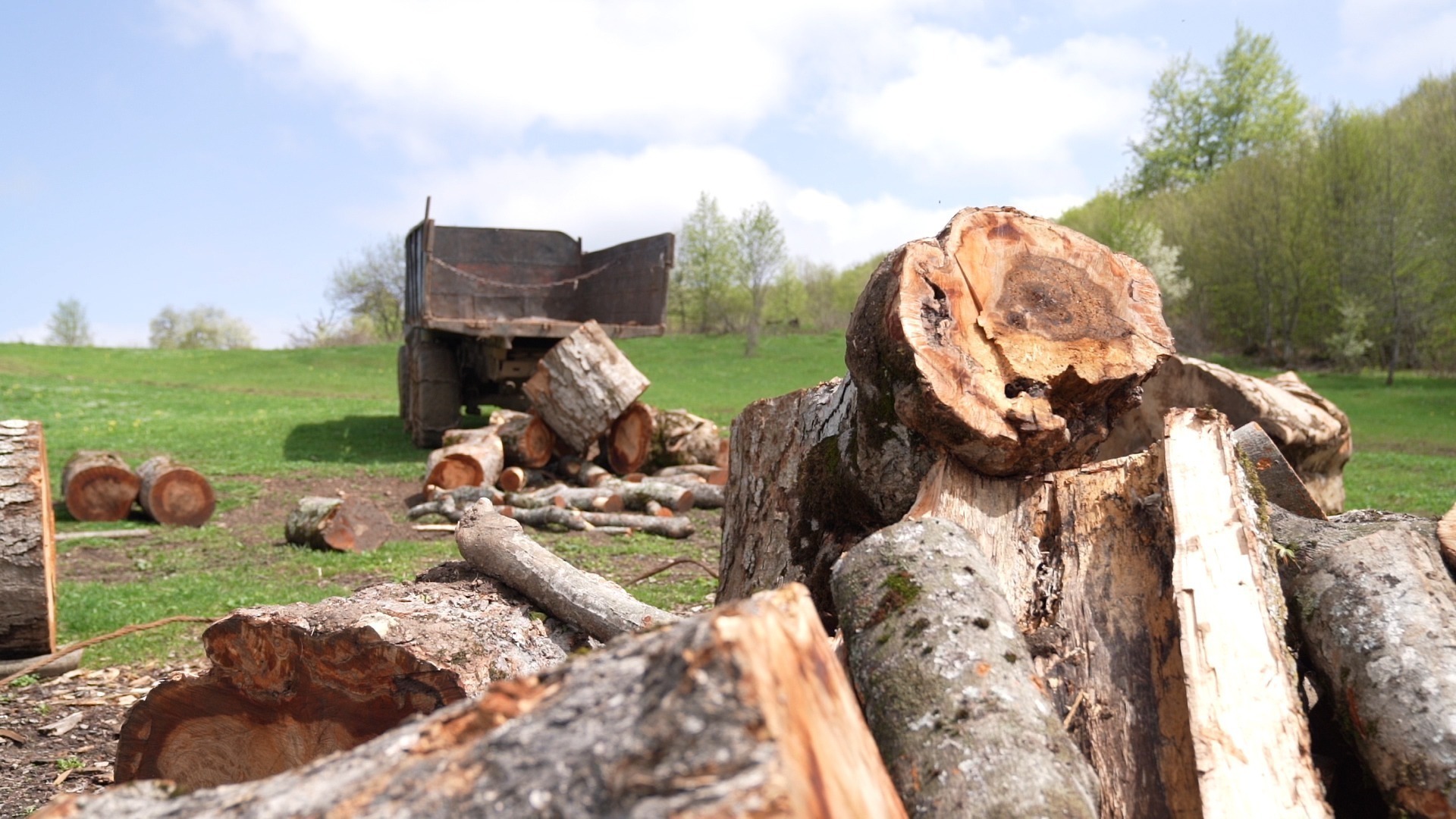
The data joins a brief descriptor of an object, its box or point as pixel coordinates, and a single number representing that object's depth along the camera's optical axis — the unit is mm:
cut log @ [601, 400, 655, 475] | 11016
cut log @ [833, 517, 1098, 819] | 1897
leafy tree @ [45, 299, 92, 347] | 50656
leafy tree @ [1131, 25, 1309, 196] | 42125
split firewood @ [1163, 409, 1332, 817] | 2121
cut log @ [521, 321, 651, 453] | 10641
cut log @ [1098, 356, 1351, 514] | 6539
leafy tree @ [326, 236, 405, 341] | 50688
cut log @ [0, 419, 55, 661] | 4641
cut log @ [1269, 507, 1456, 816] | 2238
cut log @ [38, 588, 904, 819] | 1285
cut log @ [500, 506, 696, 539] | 8359
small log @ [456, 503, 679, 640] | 3293
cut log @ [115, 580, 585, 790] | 2855
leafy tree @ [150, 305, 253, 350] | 54531
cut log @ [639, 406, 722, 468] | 11156
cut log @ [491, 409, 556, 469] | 10789
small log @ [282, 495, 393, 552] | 7484
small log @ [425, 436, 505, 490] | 9898
